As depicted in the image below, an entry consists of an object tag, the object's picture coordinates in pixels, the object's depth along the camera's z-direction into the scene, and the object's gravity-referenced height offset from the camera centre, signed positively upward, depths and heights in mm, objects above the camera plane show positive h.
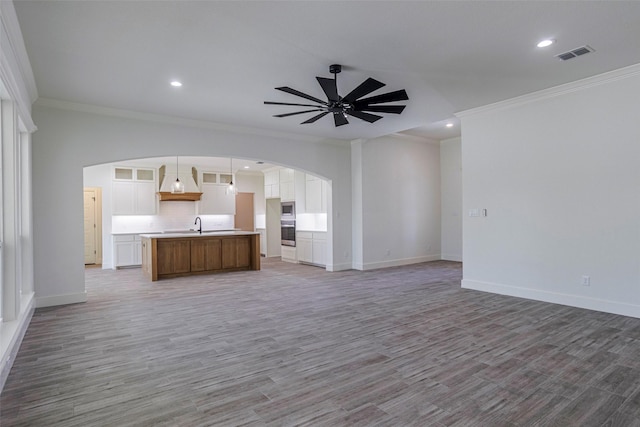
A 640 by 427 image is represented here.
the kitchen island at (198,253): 7387 -823
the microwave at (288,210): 9677 +139
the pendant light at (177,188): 8984 +758
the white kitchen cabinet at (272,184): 10477 +954
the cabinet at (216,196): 10906 +637
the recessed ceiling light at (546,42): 3523 +1697
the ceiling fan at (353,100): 3718 +1325
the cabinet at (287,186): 9688 +827
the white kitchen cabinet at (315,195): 8680 +500
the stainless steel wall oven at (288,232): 9766 -475
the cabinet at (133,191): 9484 +733
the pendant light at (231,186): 9961 +841
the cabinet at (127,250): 9242 -859
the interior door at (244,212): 12249 +125
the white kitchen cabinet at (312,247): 8688 -839
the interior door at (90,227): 9992 -250
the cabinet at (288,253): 9844 -1096
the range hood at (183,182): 10008 +926
